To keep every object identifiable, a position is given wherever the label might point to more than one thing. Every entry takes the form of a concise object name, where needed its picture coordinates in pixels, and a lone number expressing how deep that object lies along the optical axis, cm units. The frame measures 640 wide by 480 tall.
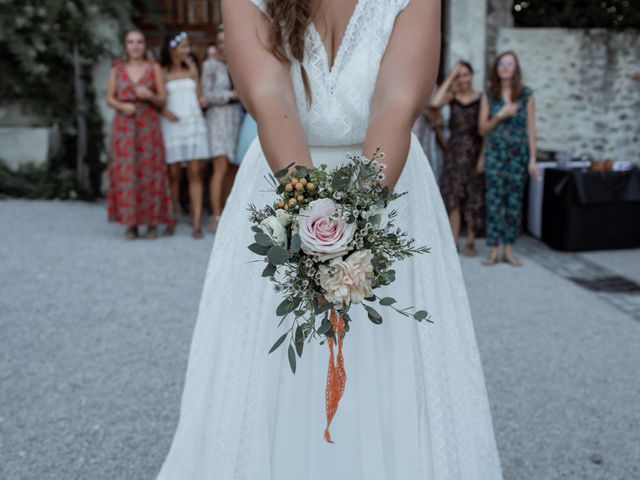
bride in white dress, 197
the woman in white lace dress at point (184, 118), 816
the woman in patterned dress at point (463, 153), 749
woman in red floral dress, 776
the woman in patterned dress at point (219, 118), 826
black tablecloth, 775
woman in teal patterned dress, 717
